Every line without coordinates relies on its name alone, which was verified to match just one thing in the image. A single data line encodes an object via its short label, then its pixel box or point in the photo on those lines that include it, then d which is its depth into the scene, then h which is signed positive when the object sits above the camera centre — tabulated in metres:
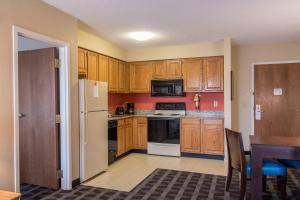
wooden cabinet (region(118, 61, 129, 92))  5.29 +0.49
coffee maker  5.78 -0.26
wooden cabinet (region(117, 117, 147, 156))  5.20 -0.82
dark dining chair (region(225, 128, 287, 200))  2.68 -0.82
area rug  2.97 -1.26
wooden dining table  2.54 -0.63
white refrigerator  3.48 -0.48
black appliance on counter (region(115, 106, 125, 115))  5.49 -0.31
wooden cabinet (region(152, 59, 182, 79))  5.25 +0.64
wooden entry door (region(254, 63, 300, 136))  4.94 -0.05
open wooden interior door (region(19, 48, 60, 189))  3.17 -0.27
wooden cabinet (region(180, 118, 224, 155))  4.80 -0.81
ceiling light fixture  4.23 +1.17
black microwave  5.25 +0.22
